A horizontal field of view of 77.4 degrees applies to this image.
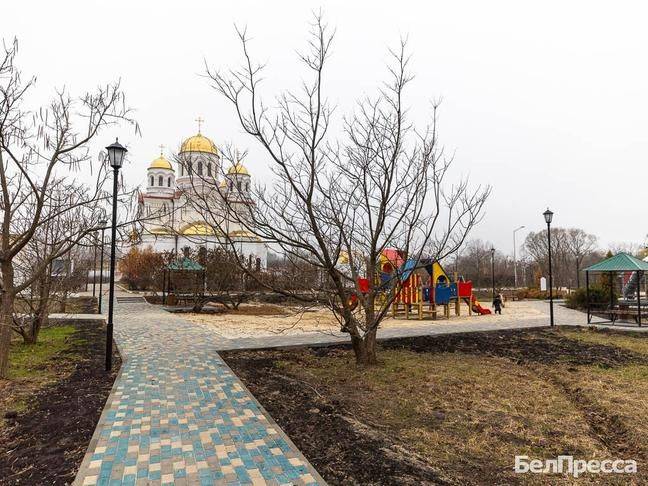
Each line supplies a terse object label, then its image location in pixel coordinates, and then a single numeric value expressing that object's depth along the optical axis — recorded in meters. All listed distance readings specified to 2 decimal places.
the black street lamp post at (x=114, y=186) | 7.04
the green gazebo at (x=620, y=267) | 14.30
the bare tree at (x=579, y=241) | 60.60
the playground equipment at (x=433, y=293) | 16.47
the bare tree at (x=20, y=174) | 5.73
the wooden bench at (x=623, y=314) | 14.23
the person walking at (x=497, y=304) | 18.83
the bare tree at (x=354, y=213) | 6.30
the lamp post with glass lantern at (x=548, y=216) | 13.38
